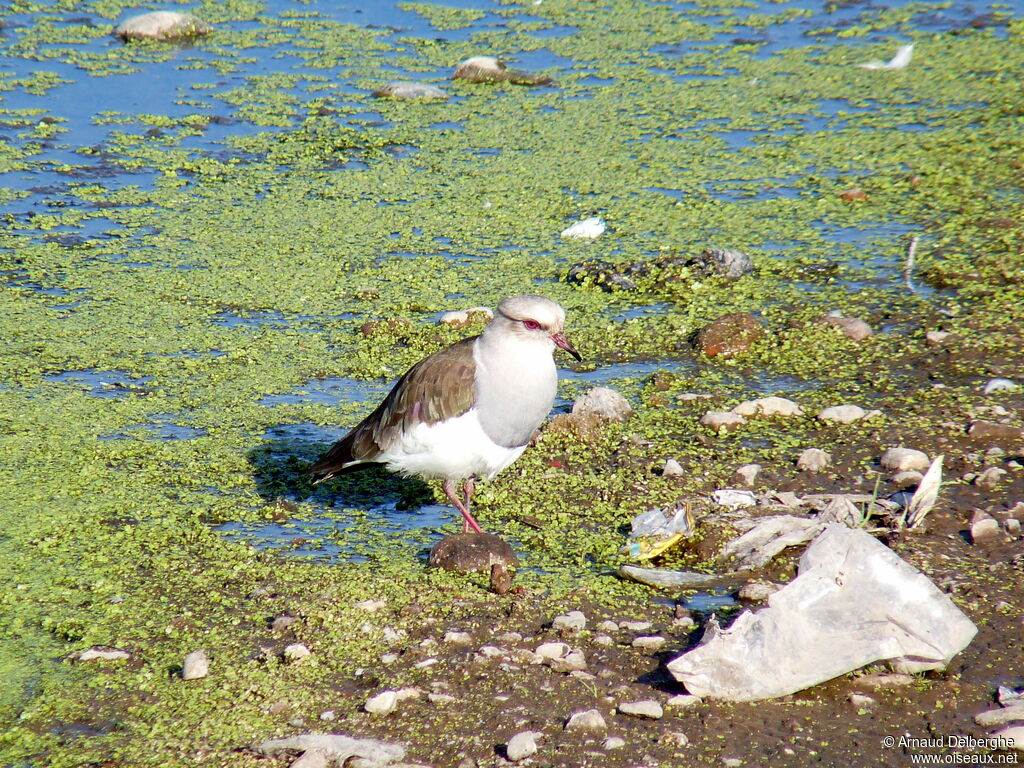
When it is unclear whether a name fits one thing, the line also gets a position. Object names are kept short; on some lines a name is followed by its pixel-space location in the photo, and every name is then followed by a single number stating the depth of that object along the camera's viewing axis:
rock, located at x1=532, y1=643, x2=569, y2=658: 7.18
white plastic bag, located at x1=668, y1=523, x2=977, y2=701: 6.71
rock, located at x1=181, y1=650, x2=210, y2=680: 6.93
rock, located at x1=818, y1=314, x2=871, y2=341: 11.86
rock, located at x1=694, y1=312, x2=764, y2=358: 11.64
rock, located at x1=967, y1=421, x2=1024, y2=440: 9.79
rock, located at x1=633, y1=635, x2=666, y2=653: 7.27
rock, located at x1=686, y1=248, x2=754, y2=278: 13.29
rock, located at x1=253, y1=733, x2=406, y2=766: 6.24
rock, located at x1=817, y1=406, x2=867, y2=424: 10.29
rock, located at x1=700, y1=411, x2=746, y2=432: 10.25
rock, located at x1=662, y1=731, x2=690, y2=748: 6.38
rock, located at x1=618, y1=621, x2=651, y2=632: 7.50
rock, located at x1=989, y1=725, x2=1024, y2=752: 6.25
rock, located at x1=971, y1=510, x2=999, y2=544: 8.42
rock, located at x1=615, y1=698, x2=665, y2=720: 6.58
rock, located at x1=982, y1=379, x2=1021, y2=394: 10.65
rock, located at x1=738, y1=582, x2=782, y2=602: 7.80
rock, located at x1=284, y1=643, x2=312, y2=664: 7.13
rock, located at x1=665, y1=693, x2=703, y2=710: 6.68
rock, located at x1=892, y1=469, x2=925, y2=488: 9.22
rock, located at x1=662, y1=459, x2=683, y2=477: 9.50
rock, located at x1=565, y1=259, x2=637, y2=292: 13.03
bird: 8.47
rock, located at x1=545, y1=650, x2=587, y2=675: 7.06
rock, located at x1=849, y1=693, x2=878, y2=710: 6.69
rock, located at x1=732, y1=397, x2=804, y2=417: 10.46
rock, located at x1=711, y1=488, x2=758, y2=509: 8.93
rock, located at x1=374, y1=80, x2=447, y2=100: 18.81
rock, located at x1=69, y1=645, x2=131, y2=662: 7.09
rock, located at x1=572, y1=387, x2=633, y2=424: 10.30
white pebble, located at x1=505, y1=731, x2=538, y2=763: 6.24
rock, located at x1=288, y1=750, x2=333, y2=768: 6.17
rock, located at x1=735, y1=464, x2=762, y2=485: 9.37
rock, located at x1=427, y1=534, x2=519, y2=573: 8.17
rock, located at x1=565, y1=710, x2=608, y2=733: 6.48
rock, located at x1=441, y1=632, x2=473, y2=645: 7.36
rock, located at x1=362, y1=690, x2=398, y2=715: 6.64
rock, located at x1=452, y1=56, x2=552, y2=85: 19.53
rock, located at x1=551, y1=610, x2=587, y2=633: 7.48
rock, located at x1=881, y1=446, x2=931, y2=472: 9.39
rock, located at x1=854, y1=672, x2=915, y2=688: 6.86
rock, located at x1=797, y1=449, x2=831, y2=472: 9.55
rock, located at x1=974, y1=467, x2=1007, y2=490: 9.16
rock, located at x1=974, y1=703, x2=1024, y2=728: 6.46
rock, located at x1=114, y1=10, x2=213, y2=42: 20.94
